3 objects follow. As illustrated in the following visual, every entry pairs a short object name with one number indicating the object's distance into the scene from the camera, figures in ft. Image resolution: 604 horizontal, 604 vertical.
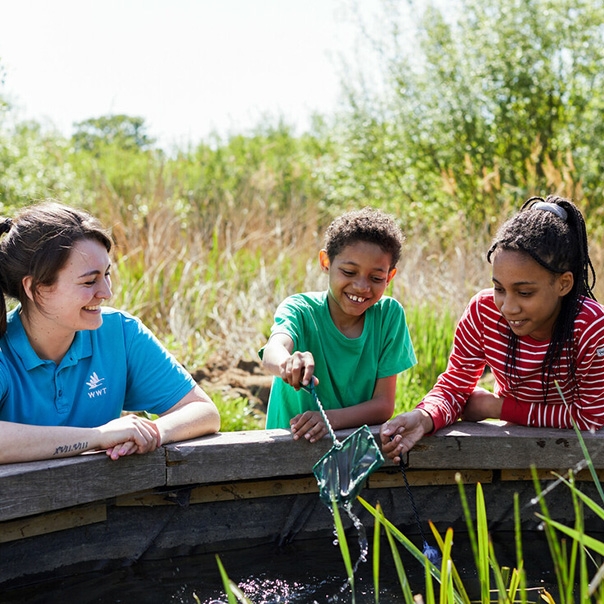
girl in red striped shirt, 8.95
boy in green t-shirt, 9.64
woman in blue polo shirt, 8.09
